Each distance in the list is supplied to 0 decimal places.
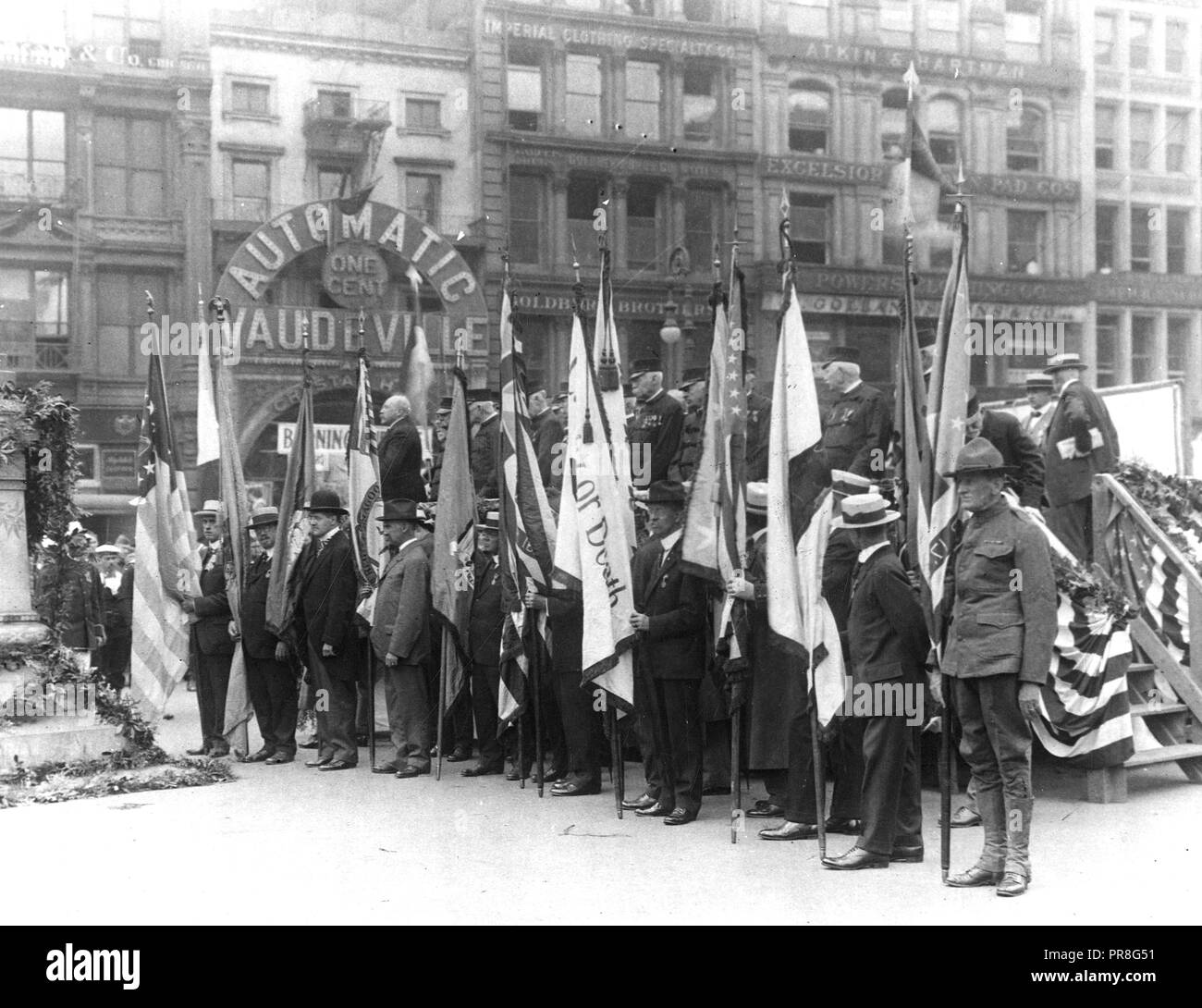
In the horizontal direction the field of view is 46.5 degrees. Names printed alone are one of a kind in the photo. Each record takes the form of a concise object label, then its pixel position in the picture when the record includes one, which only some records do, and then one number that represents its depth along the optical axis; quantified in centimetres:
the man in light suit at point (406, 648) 1168
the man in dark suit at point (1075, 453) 1170
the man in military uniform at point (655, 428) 1203
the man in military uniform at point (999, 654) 712
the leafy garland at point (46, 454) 1157
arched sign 3052
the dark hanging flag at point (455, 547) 1145
